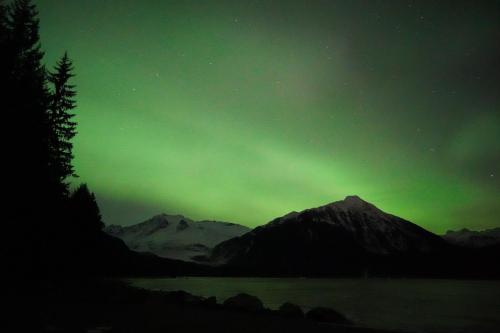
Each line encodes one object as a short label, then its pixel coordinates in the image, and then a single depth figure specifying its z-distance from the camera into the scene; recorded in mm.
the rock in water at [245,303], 28856
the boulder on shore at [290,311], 28098
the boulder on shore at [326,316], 28056
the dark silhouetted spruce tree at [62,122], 33188
